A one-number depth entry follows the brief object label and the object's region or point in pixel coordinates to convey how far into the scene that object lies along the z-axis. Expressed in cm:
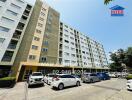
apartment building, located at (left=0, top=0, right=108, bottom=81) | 1728
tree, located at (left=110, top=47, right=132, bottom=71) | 2396
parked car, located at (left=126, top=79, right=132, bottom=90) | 850
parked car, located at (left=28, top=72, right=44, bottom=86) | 1099
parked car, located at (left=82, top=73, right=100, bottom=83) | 1319
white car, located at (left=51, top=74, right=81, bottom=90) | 911
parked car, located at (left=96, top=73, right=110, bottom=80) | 1626
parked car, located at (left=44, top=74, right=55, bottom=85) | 1244
